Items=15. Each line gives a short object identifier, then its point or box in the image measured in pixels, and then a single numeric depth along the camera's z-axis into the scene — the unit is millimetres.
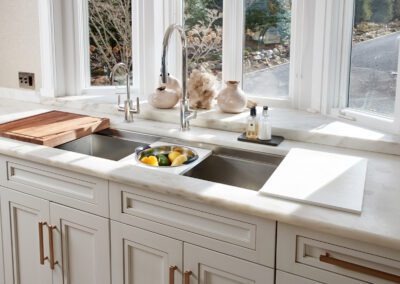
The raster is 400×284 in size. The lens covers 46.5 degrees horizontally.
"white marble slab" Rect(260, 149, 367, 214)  1316
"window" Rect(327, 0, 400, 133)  1917
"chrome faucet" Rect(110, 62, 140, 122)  2244
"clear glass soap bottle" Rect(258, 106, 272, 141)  1941
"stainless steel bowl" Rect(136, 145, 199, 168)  1904
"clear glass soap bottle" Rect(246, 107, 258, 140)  1979
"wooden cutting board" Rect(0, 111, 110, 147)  1961
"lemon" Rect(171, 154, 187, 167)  1841
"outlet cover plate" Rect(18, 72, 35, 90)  2728
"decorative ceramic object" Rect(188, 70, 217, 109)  2314
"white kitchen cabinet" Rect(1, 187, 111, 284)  1692
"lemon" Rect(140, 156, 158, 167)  1850
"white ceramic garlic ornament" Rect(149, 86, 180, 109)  2359
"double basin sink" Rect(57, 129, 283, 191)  1890
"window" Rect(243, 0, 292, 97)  2309
